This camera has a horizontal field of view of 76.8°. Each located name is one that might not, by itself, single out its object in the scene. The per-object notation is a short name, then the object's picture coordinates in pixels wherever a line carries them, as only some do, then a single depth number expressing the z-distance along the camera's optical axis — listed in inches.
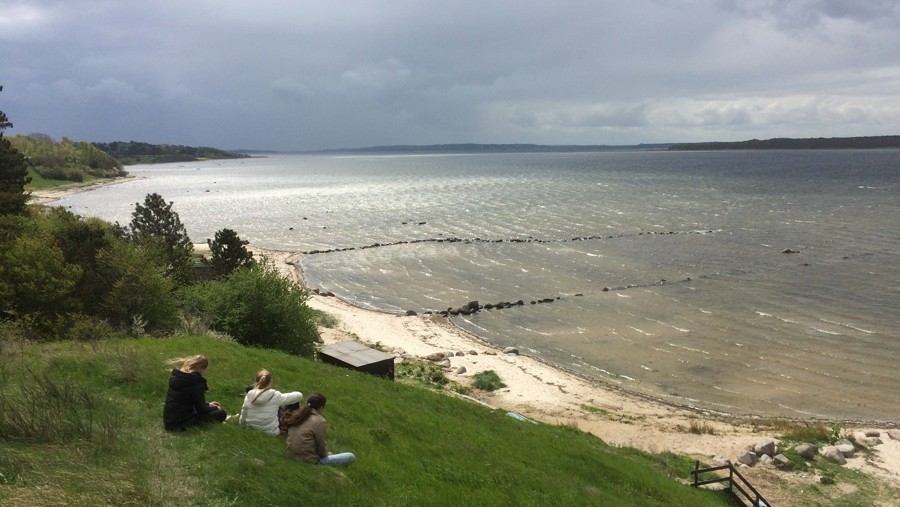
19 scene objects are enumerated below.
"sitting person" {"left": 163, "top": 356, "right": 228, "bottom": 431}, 406.3
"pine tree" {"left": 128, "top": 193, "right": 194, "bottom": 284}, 1563.7
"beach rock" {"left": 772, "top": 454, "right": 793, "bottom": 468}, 812.0
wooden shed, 879.1
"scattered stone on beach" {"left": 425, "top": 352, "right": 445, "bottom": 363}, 1347.7
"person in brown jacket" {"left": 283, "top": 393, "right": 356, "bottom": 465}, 395.5
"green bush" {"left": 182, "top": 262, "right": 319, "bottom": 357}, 986.1
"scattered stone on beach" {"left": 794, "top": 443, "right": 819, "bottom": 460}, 832.3
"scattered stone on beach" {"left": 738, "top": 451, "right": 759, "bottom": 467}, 822.5
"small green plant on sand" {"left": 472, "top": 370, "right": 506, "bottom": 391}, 1174.3
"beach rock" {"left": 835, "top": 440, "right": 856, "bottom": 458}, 857.5
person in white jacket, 430.3
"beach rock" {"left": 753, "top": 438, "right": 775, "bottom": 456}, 844.6
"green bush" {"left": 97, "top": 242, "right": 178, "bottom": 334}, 929.5
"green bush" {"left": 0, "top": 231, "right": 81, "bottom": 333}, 820.0
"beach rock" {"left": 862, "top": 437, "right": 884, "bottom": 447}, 902.4
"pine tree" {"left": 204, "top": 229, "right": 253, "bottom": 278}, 1636.3
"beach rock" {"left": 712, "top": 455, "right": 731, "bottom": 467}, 829.2
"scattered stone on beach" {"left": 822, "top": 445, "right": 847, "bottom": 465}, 834.2
